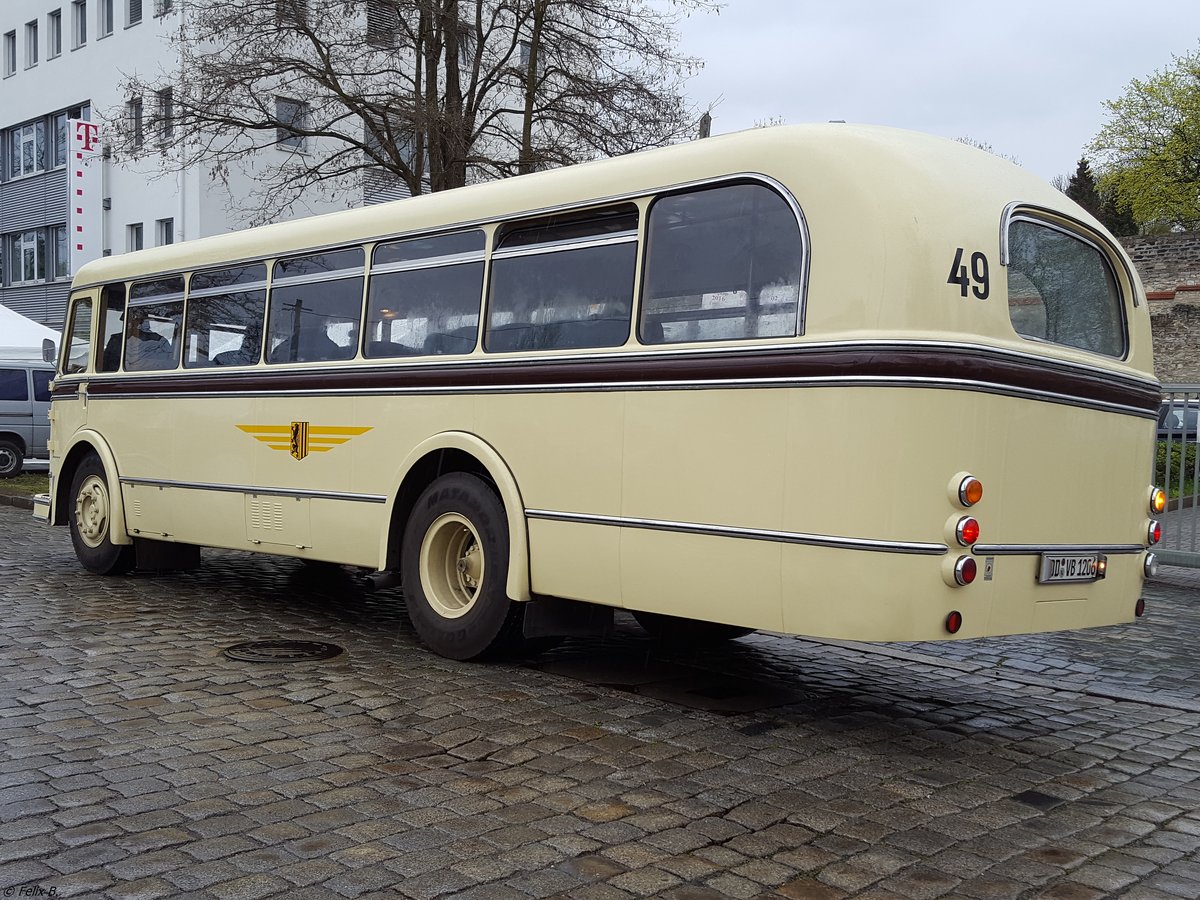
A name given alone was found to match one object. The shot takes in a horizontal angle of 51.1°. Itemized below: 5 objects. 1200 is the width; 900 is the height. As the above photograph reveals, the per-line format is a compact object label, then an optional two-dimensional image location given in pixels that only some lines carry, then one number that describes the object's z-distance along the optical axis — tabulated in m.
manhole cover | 7.36
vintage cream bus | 5.34
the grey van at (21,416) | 22.89
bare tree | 19.47
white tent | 23.39
